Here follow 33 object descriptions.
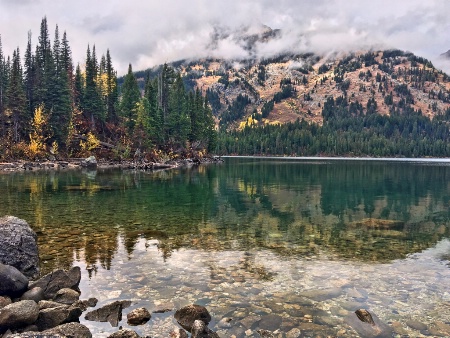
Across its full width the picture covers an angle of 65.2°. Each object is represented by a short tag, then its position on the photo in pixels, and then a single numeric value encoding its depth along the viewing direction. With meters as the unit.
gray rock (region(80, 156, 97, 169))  100.64
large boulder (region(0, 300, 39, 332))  10.79
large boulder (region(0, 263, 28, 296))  13.11
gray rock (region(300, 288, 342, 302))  14.70
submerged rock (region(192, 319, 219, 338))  10.79
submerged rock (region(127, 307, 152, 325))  12.30
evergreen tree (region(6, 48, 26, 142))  99.31
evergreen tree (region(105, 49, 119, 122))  129.00
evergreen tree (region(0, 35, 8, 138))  101.00
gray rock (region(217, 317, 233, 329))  12.18
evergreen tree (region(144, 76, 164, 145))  118.44
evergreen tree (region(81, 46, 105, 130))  117.94
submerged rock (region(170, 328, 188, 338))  11.00
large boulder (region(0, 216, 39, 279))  15.82
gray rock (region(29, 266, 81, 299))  14.25
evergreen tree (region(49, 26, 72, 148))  105.69
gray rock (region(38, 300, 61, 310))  12.36
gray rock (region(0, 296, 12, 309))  12.06
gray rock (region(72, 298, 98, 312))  13.25
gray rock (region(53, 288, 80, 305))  13.70
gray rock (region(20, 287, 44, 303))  13.19
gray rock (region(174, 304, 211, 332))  12.19
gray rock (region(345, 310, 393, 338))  11.79
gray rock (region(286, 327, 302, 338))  11.59
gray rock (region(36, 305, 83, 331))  11.38
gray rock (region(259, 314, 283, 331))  12.15
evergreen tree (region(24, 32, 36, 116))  108.81
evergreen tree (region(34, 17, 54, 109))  108.12
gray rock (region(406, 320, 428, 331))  12.18
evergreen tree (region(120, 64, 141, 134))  120.31
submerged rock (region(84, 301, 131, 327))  12.43
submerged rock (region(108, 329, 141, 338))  10.55
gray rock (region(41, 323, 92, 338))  10.24
